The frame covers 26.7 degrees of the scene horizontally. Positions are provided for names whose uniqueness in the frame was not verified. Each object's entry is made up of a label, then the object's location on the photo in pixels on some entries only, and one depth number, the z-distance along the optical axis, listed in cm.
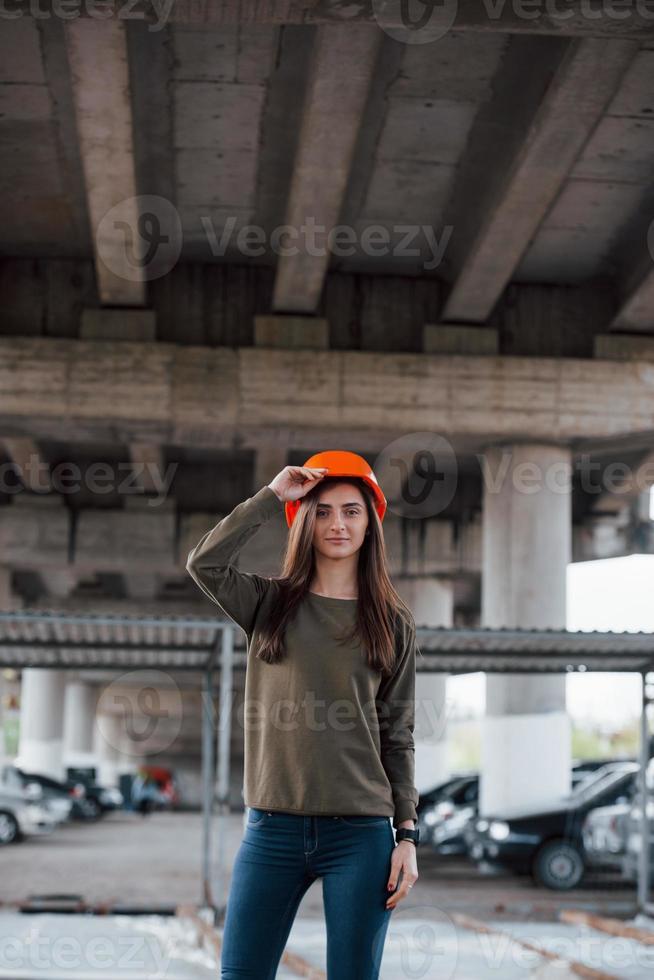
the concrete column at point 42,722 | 4828
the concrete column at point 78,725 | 6594
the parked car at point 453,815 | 2305
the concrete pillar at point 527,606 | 2100
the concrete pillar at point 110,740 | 7688
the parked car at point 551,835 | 1803
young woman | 343
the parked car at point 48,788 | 2915
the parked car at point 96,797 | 4053
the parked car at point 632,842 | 1628
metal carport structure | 1234
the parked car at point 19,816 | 2647
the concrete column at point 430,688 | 3294
